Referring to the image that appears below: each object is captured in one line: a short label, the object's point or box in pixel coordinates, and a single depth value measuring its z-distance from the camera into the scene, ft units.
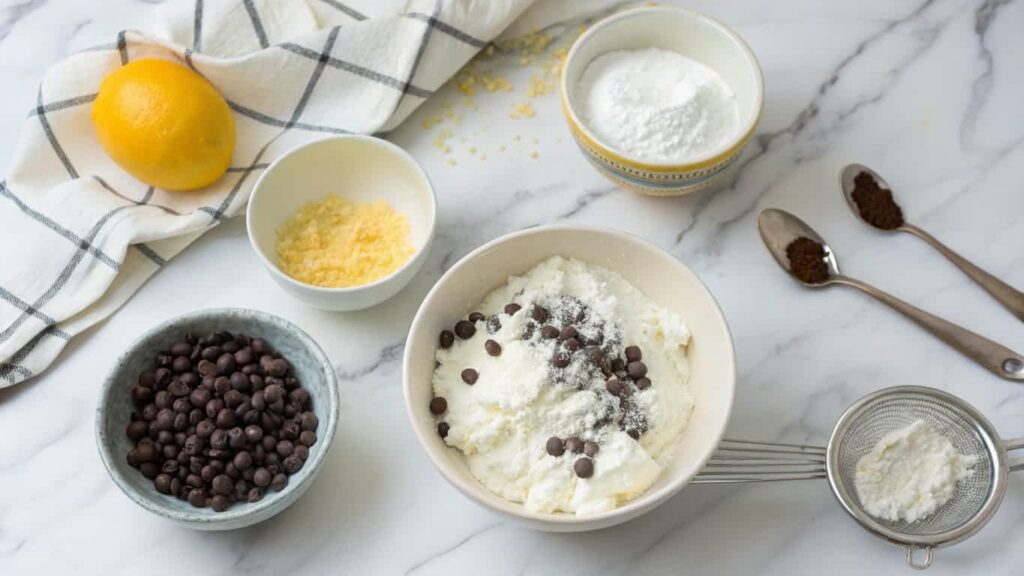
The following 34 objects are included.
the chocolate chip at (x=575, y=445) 2.22
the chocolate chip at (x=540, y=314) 2.35
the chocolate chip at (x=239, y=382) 2.34
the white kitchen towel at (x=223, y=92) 2.53
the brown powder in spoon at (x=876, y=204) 2.60
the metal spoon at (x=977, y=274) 2.52
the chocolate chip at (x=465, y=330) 2.38
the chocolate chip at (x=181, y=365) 2.35
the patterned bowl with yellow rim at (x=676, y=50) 2.48
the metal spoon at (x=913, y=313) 2.46
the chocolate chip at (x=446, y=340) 2.37
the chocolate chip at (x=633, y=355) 2.32
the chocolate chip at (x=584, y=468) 2.19
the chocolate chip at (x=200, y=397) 2.32
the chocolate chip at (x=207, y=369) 2.35
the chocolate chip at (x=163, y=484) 2.28
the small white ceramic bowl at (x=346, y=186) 2.51
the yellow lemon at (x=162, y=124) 2.50
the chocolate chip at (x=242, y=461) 2.27
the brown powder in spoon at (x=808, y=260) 2.55
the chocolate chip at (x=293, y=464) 2.30
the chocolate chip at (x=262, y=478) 2.27
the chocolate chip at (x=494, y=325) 2.37
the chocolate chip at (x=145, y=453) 2.28
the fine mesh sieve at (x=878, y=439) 2.27
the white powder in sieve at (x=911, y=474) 2.30
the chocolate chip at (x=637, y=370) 2.30
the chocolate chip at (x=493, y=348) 2.33
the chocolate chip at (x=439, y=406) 2.30
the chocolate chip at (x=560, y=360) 2.28
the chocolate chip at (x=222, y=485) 2.26
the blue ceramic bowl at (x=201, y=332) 2.23
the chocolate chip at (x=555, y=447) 2.22
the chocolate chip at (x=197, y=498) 2.26
